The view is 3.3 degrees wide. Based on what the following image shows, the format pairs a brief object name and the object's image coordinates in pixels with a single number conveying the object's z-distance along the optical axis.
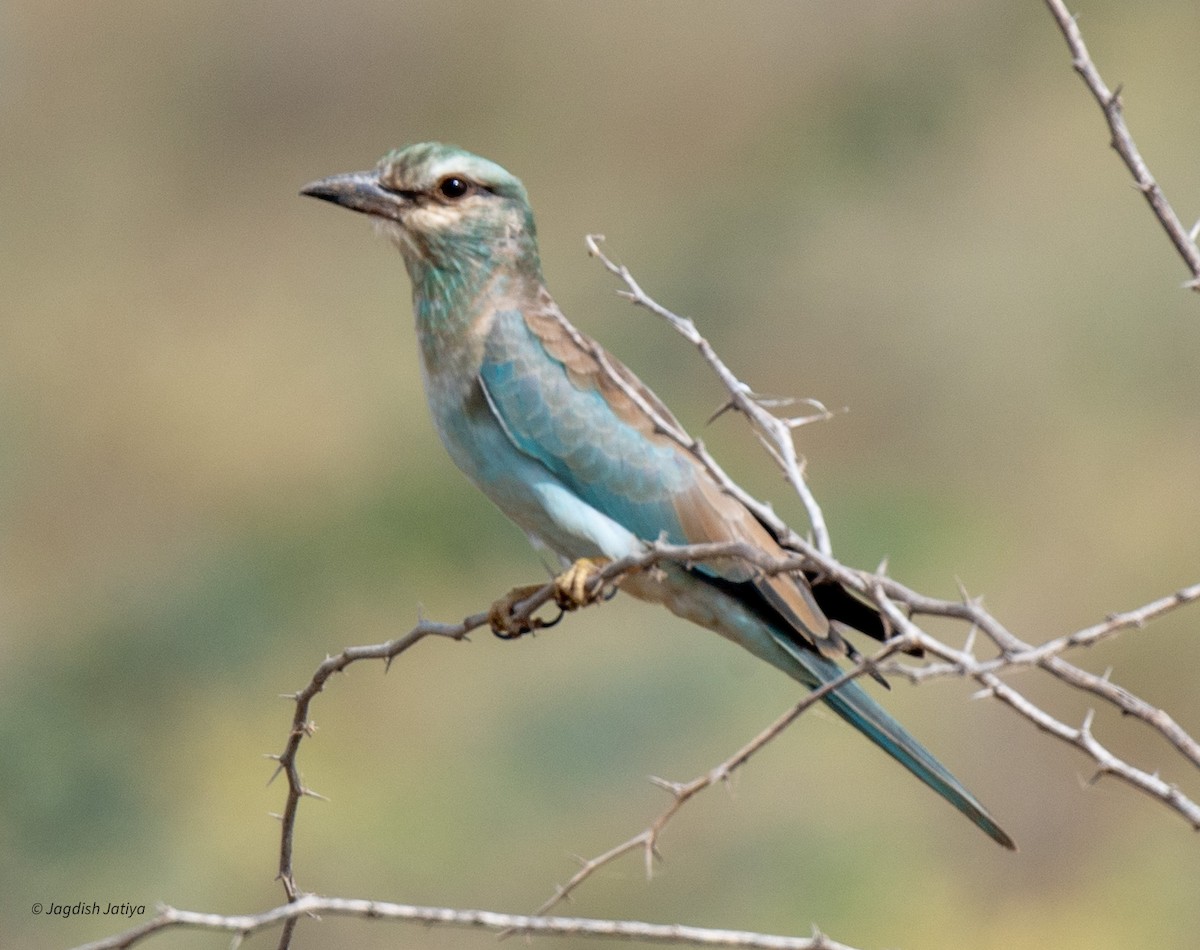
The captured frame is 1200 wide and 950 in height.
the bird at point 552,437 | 5.34
